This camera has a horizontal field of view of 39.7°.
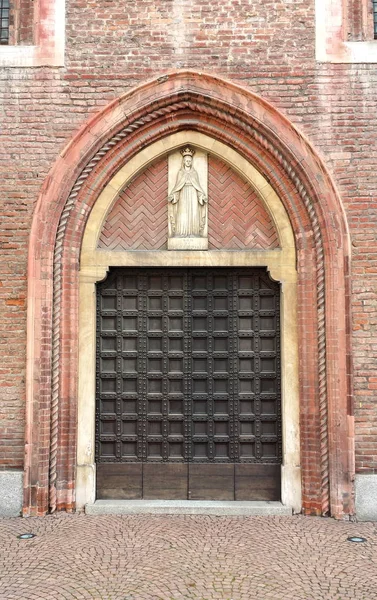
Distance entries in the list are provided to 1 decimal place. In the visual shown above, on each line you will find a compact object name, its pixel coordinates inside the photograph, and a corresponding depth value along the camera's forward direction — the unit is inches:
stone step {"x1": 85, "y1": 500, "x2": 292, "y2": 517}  258.4
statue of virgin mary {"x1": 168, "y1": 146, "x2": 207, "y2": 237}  279.4
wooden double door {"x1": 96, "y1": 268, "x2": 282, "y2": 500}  273.1
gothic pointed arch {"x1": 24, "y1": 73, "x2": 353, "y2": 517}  255.8
